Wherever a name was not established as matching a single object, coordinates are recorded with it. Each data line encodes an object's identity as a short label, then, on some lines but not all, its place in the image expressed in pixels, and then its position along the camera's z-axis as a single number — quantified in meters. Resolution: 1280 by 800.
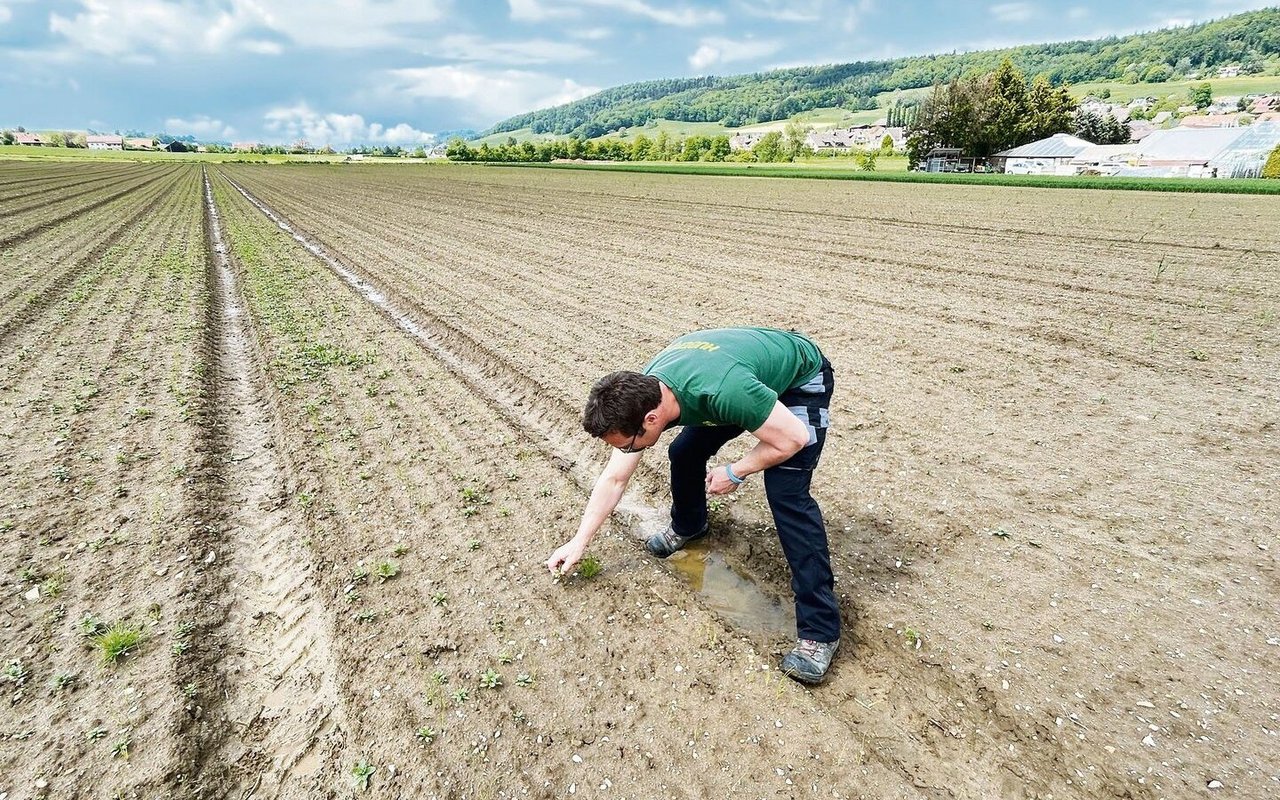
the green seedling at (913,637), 3.50
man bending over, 2.78
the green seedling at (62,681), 3.18
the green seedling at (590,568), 4.07
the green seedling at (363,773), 2.78
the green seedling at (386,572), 4.06
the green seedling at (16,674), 3.22
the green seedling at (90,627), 3.53
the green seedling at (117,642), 3.36
